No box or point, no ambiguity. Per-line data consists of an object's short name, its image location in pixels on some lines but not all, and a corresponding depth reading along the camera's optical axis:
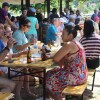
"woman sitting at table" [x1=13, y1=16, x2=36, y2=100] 5.32
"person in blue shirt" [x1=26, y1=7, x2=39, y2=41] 7.92
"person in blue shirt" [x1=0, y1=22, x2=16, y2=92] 4.04
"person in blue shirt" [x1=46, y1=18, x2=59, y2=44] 7.68
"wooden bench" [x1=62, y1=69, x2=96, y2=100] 4.12
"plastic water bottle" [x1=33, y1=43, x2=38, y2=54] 5.29
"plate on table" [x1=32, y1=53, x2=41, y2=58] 4.87
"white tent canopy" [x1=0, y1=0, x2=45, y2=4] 16.41
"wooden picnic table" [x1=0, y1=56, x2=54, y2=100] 4.27
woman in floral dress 4.38
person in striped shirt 5.45
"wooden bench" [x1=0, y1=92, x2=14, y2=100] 3.40
